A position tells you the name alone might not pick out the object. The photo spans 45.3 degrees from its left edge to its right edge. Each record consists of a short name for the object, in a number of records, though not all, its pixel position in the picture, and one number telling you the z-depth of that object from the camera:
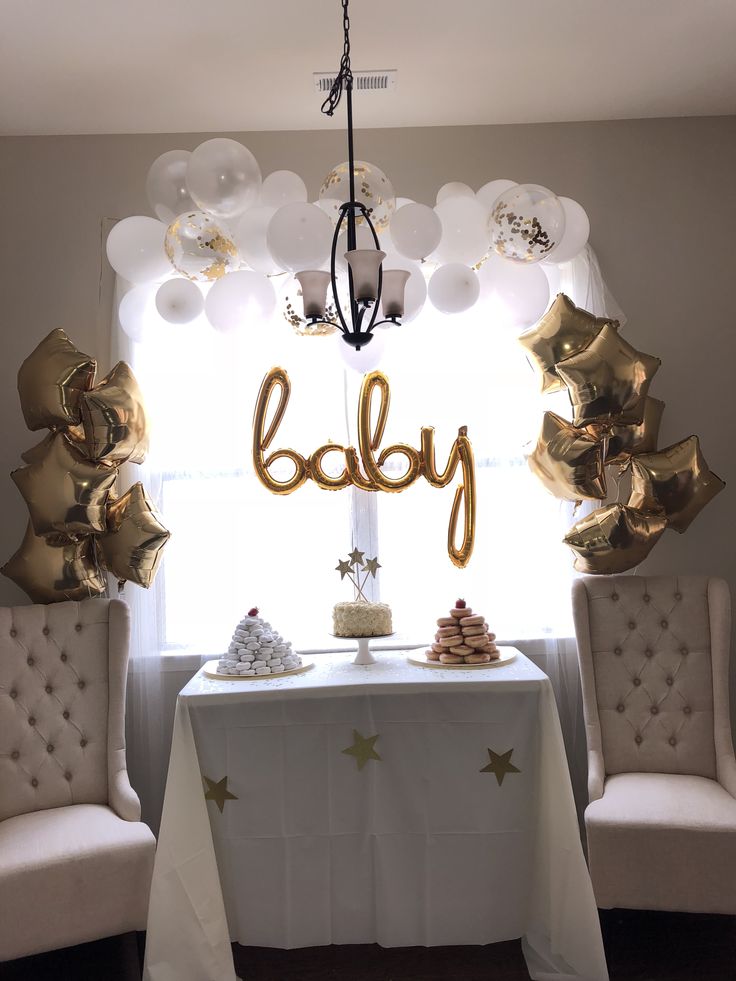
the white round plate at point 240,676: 2.74
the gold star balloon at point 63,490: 2.75
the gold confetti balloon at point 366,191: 2.42
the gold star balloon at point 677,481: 2.88
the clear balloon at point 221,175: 2.36
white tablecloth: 2.55
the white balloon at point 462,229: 2.65
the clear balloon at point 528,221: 2.46
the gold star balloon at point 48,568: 2.84
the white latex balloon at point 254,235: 2.53
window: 3.25
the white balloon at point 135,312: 2.87
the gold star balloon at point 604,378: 2.74
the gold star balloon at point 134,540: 2.83
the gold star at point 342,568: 2.96
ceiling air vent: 2.83
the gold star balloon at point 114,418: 2.76
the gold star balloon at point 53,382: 2.76
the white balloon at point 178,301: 2.65
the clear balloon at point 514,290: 2.73
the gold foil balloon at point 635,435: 2.84
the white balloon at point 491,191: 2.81
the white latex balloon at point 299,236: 2.25
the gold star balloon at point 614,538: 2.84
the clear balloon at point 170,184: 2.54
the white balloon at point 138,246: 2.66
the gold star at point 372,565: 2.96
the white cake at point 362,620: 2.85
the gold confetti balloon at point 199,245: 2.48
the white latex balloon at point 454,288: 2.64
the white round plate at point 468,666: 2.76
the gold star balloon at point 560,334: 2.82
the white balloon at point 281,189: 2.69
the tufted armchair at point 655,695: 2.63
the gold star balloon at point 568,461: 2.80
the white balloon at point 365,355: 2.79
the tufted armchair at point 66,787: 2.33
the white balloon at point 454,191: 2.82
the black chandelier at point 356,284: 1.99
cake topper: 2.96
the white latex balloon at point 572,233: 2.74
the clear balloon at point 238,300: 2.55
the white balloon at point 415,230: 2.44
